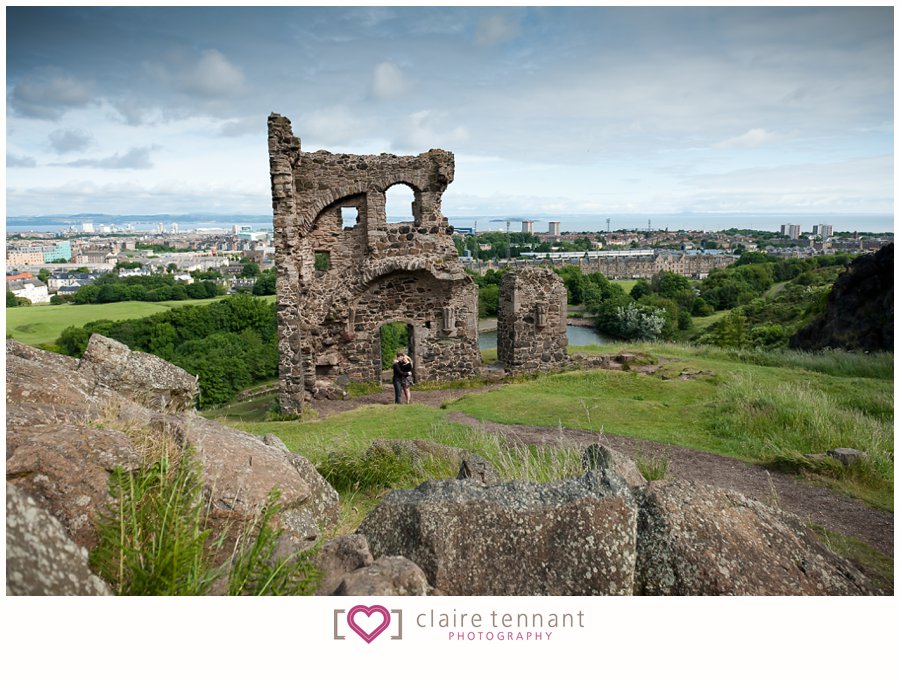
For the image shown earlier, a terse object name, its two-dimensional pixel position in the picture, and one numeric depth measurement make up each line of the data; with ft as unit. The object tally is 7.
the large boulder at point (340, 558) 9.83
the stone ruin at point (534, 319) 56.13
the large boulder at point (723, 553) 10.32
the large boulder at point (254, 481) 12.23
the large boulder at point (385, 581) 8.89
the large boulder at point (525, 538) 9.81
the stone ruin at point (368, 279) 49.67
